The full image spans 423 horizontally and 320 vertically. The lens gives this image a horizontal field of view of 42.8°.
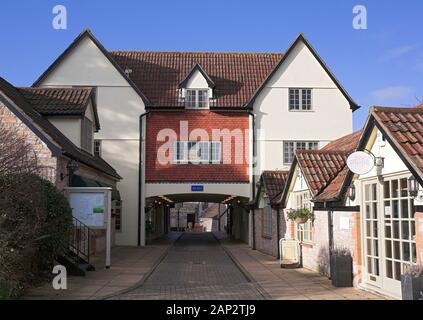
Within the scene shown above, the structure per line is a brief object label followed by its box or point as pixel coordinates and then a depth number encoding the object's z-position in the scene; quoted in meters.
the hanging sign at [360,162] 11.42
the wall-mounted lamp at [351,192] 12.66
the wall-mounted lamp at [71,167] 17.44
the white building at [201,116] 29.16
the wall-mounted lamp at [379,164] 11.19
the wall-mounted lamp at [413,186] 9.48
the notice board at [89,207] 16.25
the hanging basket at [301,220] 16.36
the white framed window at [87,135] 21.92
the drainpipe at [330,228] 14.30
